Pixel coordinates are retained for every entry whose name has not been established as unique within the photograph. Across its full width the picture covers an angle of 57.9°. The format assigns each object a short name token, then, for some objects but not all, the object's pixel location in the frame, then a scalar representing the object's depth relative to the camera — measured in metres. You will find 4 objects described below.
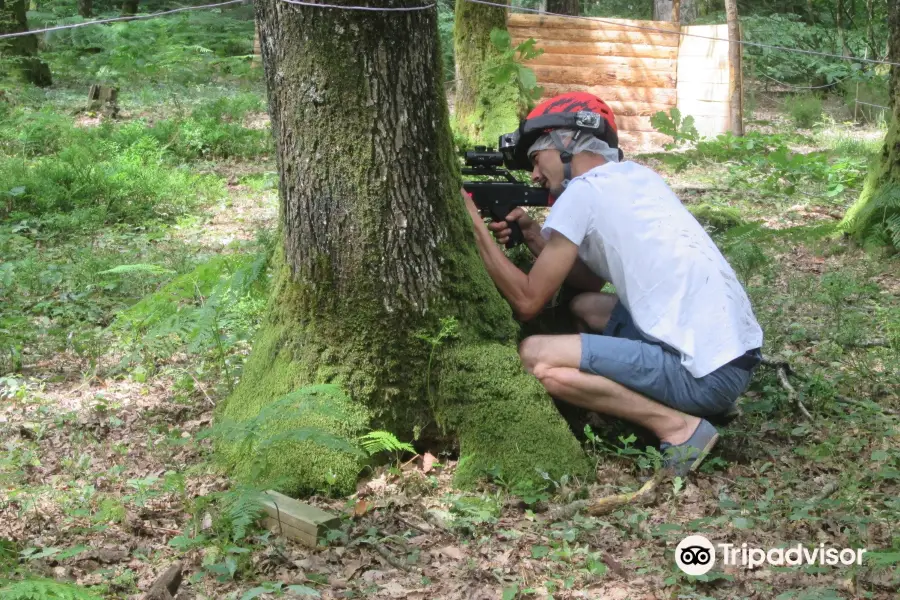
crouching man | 3.74
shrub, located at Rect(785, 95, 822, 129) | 13.93
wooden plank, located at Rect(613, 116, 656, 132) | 13.09
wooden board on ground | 3.09
